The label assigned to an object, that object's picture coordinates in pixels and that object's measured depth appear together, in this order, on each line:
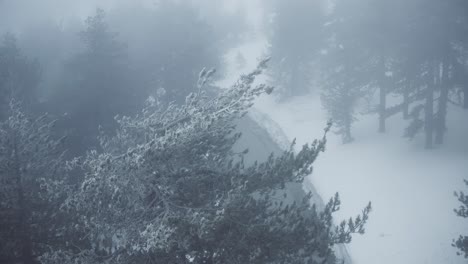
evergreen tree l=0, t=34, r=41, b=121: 24.57
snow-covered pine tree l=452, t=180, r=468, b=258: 12.47
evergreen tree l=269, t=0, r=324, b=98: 39.72
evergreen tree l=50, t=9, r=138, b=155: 19.75
